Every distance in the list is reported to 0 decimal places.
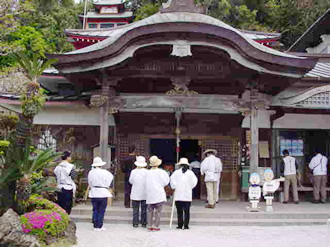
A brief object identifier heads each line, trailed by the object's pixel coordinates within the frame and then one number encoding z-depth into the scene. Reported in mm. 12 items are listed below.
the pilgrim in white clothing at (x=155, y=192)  9039
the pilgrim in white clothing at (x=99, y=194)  8883
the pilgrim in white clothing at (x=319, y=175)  12703
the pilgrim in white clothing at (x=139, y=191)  9398
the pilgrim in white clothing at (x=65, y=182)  9141
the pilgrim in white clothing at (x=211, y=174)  11062
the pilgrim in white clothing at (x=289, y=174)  12438
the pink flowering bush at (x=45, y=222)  7035
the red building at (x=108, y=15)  41750
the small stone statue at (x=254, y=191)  10711
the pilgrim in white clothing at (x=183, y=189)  9188
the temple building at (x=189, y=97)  10477
